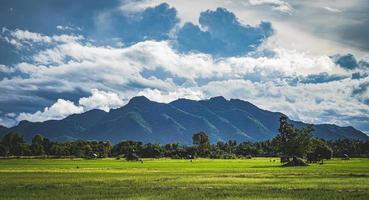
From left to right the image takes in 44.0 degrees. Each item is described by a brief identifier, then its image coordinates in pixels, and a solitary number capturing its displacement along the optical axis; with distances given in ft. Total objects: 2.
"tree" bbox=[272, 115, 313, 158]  552.00
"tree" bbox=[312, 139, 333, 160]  552.62
